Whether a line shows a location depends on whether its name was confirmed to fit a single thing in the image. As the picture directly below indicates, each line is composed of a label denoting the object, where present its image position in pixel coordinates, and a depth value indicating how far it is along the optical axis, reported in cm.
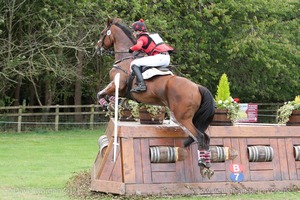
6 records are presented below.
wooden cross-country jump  1698
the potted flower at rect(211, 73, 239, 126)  1886
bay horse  1727
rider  1825
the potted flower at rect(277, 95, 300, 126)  1956
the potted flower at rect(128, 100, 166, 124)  1895
